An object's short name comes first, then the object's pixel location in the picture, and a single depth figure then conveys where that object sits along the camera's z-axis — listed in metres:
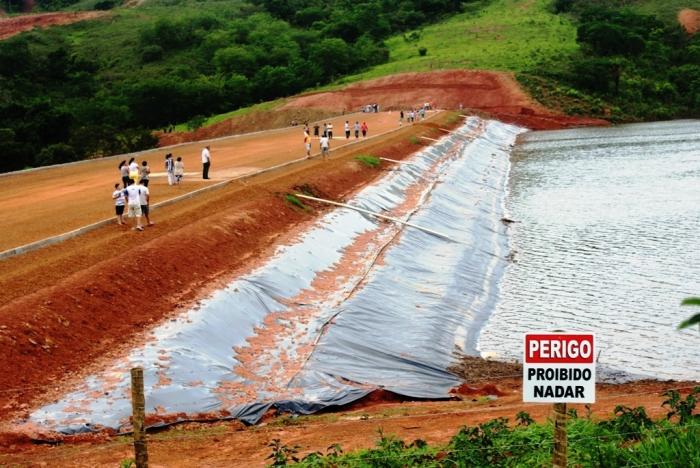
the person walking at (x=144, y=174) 35.88
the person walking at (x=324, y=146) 49.31
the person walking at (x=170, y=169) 40.33
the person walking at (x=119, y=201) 28.55
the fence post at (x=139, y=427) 10.60
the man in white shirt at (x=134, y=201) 27.38
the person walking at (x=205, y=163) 40.66
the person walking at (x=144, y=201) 27.61
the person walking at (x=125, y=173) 32.34
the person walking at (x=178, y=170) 40.56
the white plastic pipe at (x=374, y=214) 35.78
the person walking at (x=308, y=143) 50.35
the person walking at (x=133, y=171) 33.09
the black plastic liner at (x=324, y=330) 16.39
